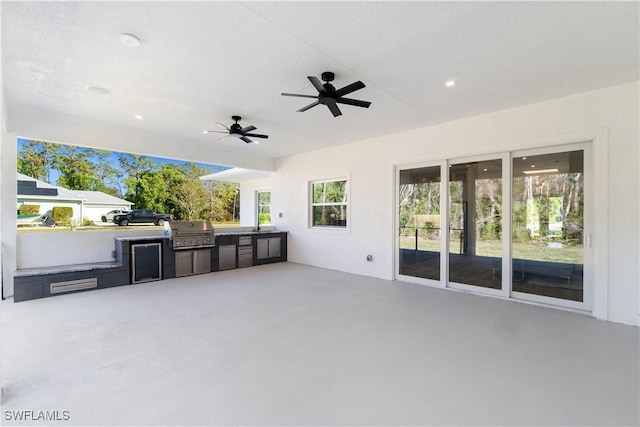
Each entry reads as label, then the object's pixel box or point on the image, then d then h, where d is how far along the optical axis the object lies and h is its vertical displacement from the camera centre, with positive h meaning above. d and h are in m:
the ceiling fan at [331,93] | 2.97 +1.30
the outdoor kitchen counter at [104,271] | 4.19 -1.02
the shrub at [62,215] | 5.46 -0.09
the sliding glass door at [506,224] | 3.84 -0.19
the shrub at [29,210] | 4.88 +0.00
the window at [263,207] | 10.27 +0.16
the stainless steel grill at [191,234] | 5.79 -0.51
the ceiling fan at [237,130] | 4.57 +1.33
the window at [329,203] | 6.51 +0.20
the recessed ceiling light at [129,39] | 2.43 +1.51
